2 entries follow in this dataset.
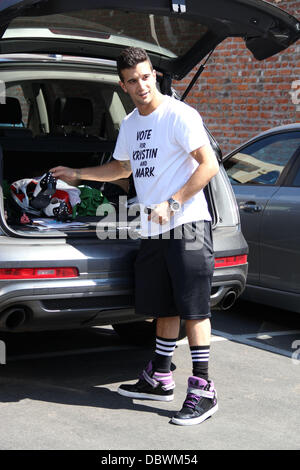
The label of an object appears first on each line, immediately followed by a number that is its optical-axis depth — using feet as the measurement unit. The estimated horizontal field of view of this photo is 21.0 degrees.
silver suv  13.42
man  13.39
